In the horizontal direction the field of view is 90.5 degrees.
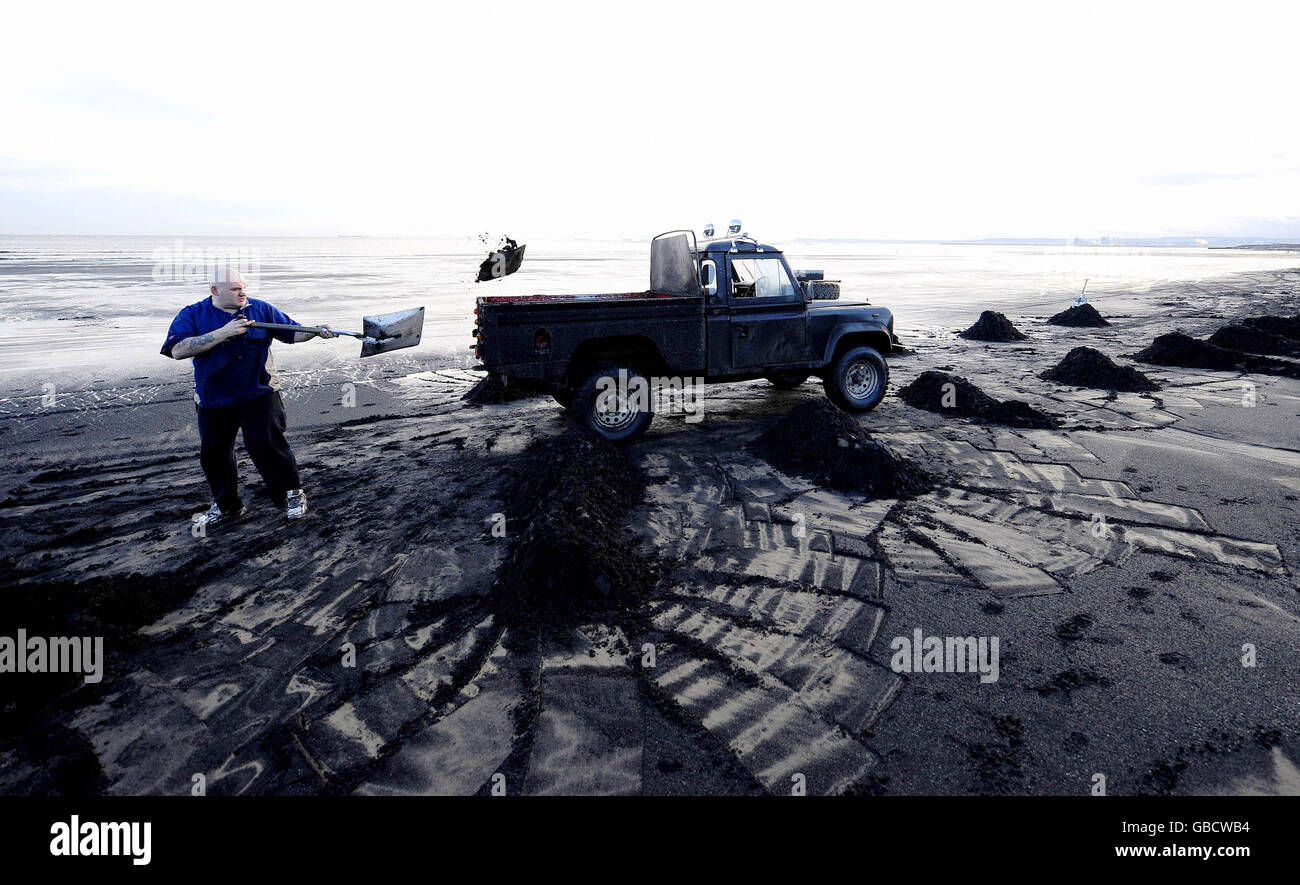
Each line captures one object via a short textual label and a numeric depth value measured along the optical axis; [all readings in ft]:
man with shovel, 15.19
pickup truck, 21.42
